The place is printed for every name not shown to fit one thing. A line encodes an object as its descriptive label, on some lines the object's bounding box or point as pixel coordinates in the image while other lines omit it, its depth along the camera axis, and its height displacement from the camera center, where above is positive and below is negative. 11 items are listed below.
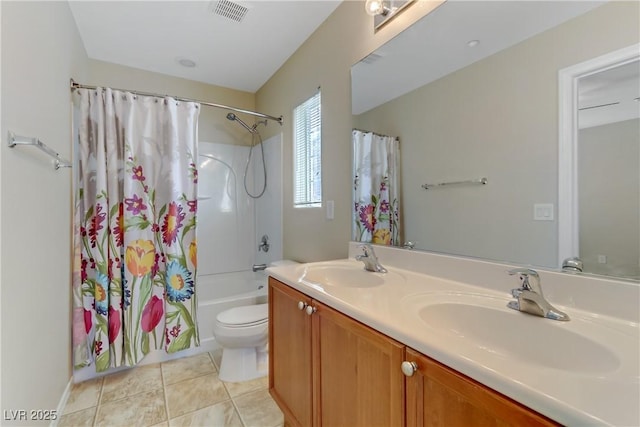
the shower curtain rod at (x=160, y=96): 1.75 +0.84
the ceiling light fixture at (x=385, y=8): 1.38 +1.02
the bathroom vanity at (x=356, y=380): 0.55 -0.46
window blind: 2.02 +0.45
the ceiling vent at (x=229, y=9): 1.72 +1.30
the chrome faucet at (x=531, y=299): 0.74 -0.25
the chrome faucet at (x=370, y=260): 1.35 -0.25
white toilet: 1.77 -0.85
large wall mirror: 0.78 +0.33
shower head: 2.66 +0.90
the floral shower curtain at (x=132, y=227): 1.78 -0.10
